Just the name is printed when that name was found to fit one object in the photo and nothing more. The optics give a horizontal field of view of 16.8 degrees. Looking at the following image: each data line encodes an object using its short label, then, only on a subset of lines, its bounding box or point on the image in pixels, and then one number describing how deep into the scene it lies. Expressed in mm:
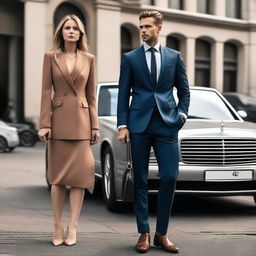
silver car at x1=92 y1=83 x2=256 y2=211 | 9618
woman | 7346
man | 7197
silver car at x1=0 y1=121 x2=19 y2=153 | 24643
